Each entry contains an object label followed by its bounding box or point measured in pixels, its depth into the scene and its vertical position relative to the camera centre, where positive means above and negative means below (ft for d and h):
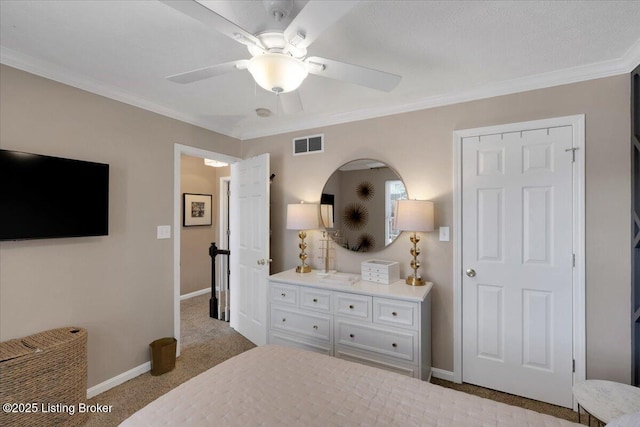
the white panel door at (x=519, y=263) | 7.20 -1.30
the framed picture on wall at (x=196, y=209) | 16.20 +0.19
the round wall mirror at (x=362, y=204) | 9.35 +0.29
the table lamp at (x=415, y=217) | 7.99 -0.14
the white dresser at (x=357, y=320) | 7.25 -2.93
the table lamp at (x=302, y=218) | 9.86 -0.18
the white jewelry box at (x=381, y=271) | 8.43 -1.72
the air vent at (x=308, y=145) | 10.63 +2.50
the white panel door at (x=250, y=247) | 10.36 -1.30
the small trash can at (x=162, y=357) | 8.74 -4.32
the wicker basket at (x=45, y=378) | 5.65 -3.39
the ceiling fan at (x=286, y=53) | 3.60 +2.43
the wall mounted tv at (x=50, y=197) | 6.18 +0.36
